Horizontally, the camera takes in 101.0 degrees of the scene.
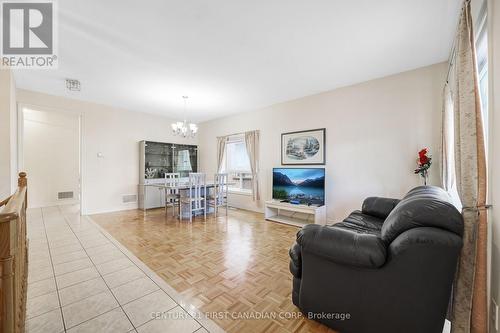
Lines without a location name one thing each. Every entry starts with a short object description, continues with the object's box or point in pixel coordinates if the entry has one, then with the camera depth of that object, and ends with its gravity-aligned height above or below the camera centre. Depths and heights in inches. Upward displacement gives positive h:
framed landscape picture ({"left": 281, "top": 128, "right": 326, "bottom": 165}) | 156.2 +15.2
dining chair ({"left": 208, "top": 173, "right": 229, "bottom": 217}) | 183.5 -23.1
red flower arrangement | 107.1 +1.2
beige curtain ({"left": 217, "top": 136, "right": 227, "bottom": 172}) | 229.3 +19.7
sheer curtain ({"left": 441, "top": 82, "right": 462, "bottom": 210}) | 96.5 +9.5
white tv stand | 144.3 -39.0
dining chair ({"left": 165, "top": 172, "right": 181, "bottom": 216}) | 173.7 -16.5
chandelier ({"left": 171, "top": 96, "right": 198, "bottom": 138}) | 161.9 +31.7
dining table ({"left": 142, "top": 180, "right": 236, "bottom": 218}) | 166.4 -17.0
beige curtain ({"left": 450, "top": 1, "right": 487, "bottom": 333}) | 47.1 -8.5
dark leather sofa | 44.1 -25.5
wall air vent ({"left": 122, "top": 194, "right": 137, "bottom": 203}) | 204.8 -30.9
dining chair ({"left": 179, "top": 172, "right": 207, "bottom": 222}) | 168.7 -22.8
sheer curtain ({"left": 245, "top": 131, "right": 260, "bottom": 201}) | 196.7 +6.2
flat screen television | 149.1 -14.7
